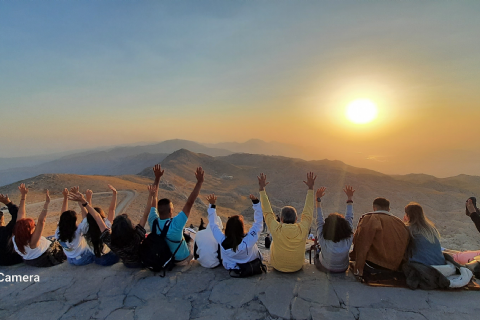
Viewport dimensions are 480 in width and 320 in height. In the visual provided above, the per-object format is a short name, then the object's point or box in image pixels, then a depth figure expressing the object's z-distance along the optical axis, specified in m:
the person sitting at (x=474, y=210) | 4.27
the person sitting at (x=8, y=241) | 4.52
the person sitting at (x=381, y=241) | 3.82
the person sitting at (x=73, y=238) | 4.31
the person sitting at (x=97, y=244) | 4.38
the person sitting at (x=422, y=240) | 3.79
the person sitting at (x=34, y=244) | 4.28
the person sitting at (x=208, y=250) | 4.38
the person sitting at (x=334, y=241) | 3.91
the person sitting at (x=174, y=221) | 3.97
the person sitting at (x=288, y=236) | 3.85
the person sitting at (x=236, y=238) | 3.77
